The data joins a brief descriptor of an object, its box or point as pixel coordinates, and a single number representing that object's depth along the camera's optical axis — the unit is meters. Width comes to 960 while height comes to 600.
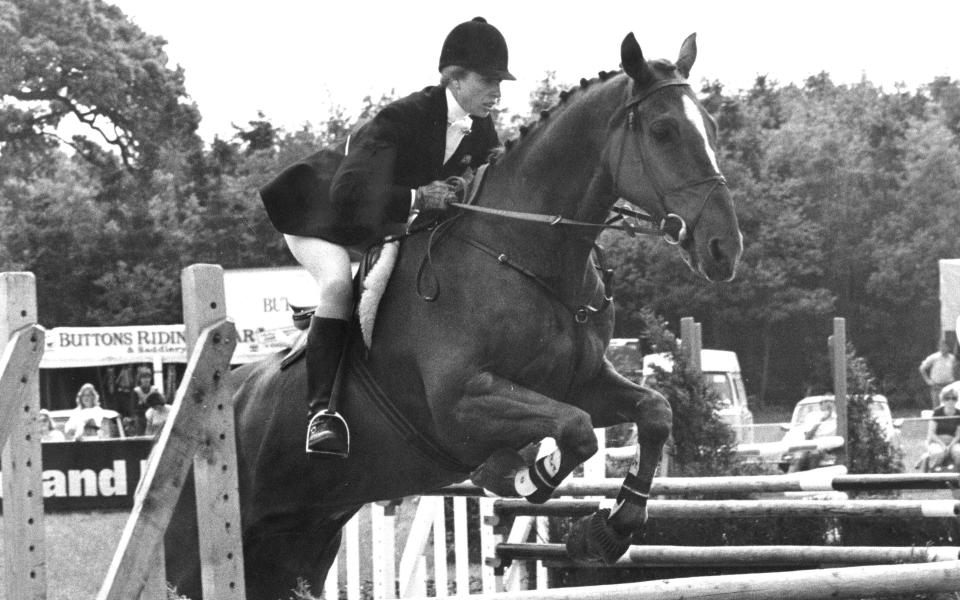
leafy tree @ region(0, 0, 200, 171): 38.06
